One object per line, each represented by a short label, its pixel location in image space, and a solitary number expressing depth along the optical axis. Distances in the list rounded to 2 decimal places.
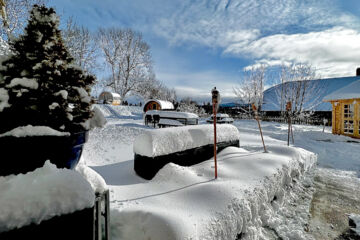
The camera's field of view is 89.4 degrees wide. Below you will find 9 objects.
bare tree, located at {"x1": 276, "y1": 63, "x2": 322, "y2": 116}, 19.67
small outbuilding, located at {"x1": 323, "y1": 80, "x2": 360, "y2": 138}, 10.92
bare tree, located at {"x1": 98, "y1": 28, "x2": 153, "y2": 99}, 27.75
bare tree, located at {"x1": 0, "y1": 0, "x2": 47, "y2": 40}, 9.80
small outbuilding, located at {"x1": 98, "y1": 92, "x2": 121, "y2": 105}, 26.00
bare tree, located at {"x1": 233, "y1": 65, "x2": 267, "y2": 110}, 26.25
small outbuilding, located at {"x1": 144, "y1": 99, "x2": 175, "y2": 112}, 19.09
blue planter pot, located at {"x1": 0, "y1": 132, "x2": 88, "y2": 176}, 1.46
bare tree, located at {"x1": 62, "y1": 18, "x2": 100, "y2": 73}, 14.88
